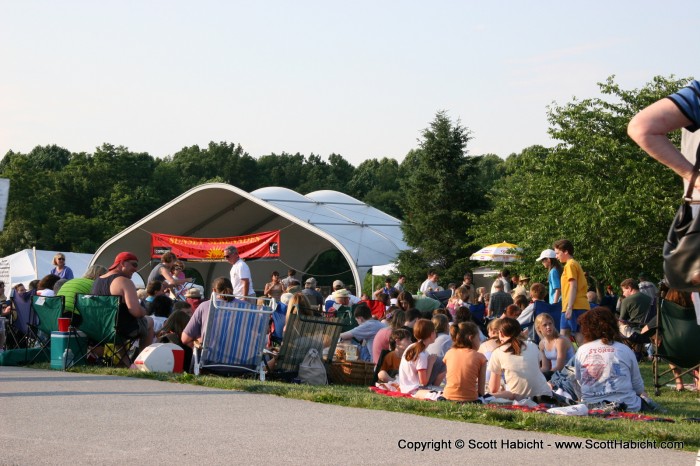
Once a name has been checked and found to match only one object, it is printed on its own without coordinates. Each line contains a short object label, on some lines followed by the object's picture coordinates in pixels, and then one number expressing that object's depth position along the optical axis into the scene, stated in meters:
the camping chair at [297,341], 11.41
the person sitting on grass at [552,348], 10.79
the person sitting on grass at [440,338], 11.04
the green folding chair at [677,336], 11.02
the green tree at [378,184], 78.00
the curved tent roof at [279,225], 41.62
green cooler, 11.28
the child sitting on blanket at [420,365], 9.84
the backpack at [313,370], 11.38
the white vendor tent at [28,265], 32.09
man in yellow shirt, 12.93
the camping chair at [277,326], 13.25
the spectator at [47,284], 14.56
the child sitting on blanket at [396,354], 11.29
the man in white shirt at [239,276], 14.18
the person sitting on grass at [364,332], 12.86
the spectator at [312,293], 18.20
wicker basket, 11.90
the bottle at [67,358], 11.26
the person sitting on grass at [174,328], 12.16
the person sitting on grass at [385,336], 12.21
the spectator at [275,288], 21.22
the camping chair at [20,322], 13.55
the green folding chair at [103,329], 11.39
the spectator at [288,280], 20.64
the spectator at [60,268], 16.94
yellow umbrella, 28.62
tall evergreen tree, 43.22
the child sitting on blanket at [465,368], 8.89
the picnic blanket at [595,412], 8.16
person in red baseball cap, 11.52
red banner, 38.09
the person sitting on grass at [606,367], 9.01
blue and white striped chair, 10.98
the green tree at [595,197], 28.39
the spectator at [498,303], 18.02
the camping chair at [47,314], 11.82
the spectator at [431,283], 21.97
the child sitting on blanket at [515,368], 9.19
